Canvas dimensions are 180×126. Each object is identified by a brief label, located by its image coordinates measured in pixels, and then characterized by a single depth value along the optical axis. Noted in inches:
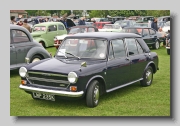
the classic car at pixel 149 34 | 718.5
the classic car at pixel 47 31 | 722.2
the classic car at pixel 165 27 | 988.9
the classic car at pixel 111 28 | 882.3
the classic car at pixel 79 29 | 716.3
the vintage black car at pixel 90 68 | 255.8
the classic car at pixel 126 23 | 1103.0
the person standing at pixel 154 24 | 825.8
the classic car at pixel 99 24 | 1058.4
